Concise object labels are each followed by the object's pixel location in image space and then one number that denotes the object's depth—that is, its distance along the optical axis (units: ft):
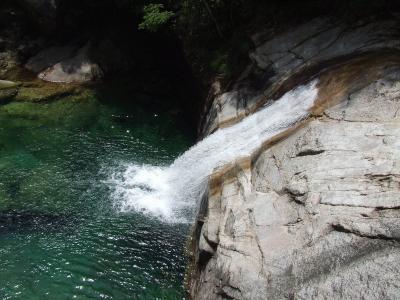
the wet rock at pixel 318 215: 20.75
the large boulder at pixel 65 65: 61.00
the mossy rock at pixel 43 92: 56.56
